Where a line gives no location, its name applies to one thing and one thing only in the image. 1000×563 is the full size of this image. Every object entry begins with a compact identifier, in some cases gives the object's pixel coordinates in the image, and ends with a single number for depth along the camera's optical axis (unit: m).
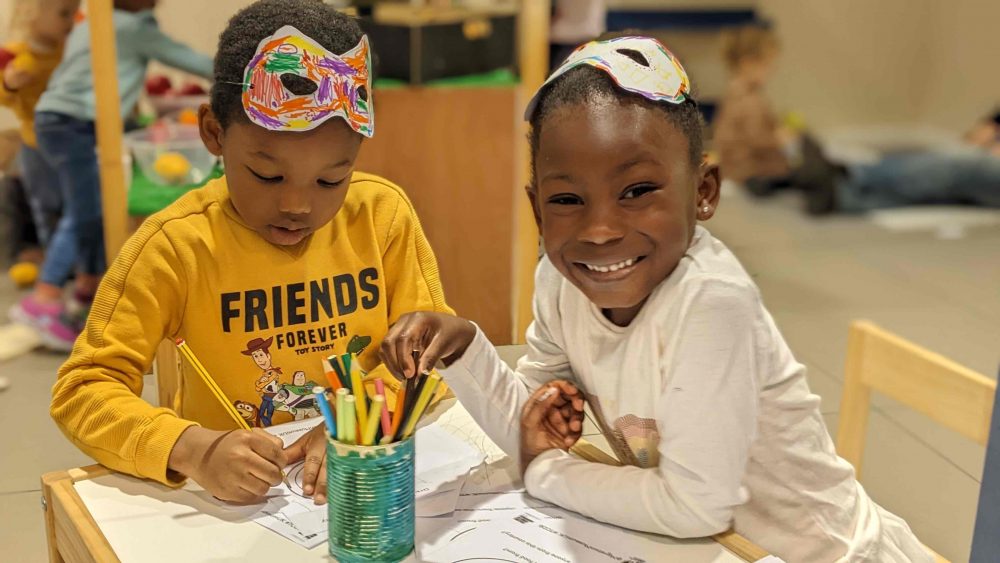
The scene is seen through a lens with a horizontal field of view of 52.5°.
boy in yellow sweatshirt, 0.93
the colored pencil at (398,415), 0.75
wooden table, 0.83
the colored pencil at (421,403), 0.76
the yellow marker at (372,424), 0.73
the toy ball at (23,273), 2.81
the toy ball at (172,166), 2.10
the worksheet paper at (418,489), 0.86
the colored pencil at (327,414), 0.75
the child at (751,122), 4.29
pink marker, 0.75
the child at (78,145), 2.06
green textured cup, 0.74
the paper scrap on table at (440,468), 0.91
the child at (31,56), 2.20
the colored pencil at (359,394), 0.74
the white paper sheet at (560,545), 0.83
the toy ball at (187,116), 2.20
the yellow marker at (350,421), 0.73
